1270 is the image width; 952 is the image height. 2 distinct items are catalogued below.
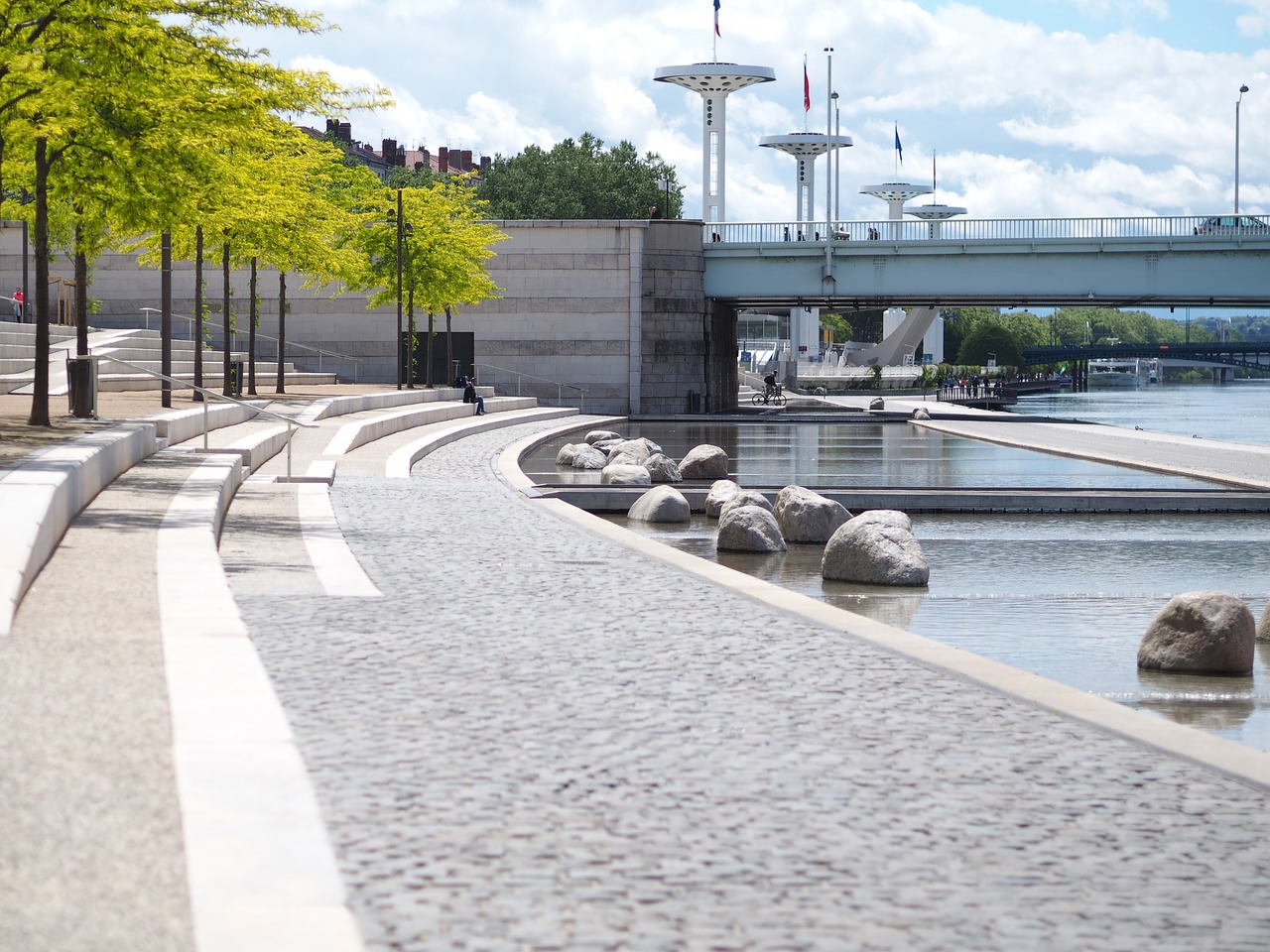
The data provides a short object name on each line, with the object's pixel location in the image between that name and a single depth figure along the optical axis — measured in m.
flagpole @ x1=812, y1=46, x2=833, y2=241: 76.81
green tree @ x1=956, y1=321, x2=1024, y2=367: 194.38
